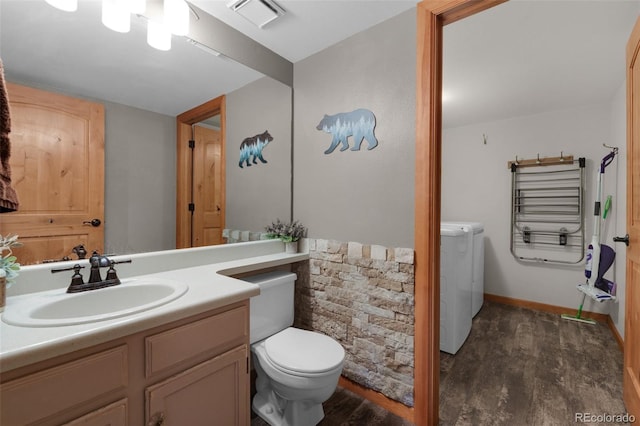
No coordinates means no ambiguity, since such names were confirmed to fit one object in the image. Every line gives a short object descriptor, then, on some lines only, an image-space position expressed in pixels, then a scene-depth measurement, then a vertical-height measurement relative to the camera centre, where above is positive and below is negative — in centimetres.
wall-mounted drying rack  316 +3
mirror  116 +61
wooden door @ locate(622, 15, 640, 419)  137 -10
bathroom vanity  69 -46
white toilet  135 -76
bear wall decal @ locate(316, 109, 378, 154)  174 +57
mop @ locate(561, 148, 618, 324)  269 -48
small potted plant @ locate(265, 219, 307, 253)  205 -15
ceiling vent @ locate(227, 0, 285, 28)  156 +118
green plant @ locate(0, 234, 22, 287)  95 -18
